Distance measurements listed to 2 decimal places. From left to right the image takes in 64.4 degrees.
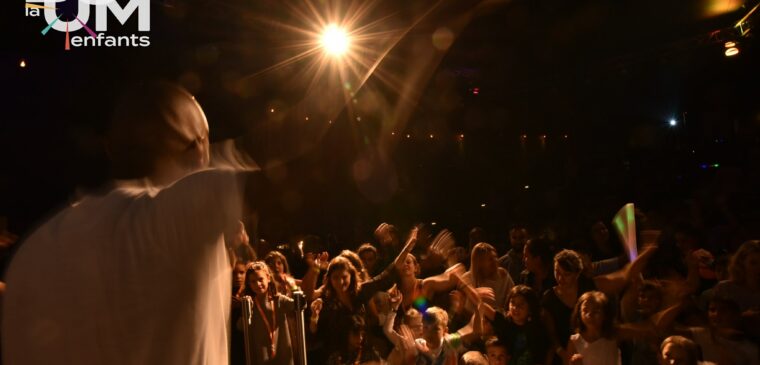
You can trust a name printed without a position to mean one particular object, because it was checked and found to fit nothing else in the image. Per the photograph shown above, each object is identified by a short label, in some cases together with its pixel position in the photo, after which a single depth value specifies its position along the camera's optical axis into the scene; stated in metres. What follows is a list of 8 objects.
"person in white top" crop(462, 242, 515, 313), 5.45
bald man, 1.05
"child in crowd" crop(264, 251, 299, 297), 5.63
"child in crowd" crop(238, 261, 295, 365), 5.10
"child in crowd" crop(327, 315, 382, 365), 4.91
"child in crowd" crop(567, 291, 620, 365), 4.18
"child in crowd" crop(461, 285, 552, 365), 4.48
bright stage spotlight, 7.98
